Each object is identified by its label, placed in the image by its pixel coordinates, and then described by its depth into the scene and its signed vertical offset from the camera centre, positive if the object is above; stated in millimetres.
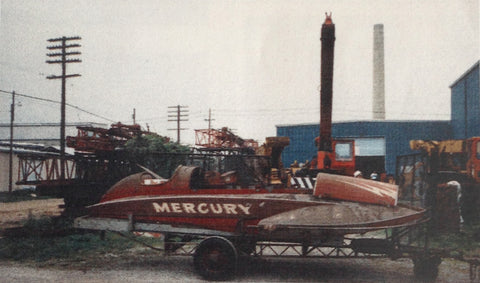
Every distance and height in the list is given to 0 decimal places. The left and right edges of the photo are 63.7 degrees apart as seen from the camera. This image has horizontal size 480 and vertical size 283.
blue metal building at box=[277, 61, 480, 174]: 23656 +751
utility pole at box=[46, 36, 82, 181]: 19422 +4631
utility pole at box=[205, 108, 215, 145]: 40381 +3037
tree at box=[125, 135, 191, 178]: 14906 -74
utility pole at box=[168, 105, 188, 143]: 36406 +3169
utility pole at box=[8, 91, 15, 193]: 28506 +2500
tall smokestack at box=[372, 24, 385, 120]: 25703 +4391
